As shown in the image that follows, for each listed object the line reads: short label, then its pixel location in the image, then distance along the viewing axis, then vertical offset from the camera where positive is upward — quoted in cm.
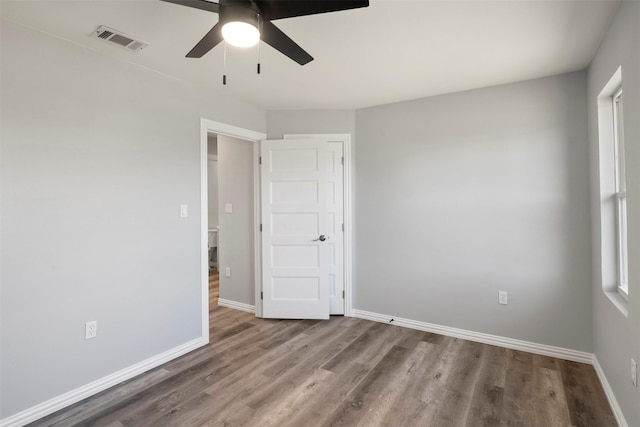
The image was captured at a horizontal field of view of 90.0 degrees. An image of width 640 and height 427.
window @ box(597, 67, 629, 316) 218 +15
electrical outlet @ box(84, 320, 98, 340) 222 -77
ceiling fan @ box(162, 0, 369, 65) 136 +90
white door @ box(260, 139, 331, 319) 357 -12
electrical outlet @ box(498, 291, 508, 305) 293 -74
